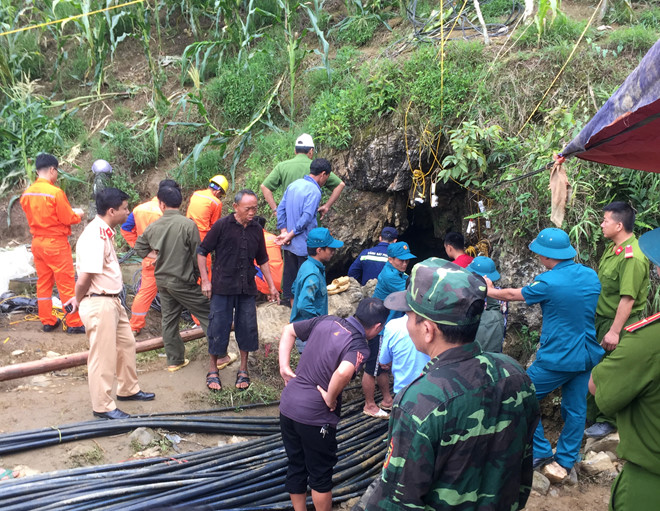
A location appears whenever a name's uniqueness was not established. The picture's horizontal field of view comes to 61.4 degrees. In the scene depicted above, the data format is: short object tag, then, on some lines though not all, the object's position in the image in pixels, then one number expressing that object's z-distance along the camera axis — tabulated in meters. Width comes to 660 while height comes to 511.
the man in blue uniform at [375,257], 6.19
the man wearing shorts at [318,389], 3.27
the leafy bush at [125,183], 9.25
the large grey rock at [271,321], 6.39
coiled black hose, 3.39
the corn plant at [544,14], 6.91
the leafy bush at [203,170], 8.95
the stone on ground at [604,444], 4.76
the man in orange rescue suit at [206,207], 6.73
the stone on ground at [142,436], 4.36
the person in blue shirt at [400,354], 4.00
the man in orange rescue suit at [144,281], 6.50
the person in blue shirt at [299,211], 6.21
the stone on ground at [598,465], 4.52
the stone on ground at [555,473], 4.31
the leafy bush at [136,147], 9.58
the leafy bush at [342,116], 7.66
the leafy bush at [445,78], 7.11
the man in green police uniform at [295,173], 6.66
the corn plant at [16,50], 9.70
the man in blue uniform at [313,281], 4.65
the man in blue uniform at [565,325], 4.12
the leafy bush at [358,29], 9.38
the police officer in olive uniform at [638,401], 2.36
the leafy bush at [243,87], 9.26
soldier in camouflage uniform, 1.88
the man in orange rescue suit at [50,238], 6.59
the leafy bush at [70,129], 10.27
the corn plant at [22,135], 9.39
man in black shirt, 5.33
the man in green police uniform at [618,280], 4.50
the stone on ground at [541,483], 4.23
